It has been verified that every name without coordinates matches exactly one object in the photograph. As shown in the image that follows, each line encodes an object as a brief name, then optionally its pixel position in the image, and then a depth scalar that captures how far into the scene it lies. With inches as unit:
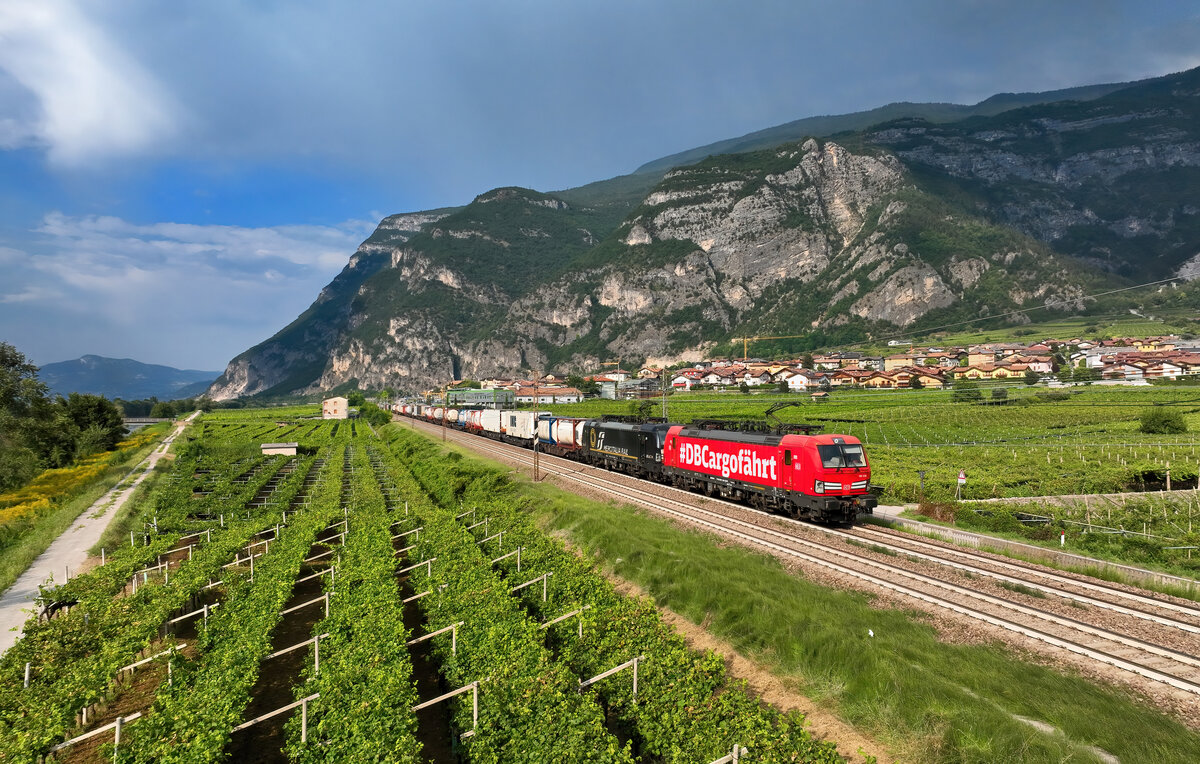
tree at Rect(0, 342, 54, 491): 2012.8
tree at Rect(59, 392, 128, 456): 2913.4
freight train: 1022.4
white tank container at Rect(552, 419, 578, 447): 2229.3
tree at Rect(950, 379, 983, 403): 3398.1
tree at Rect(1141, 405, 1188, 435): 2150.6
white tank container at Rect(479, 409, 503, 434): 3163.4
